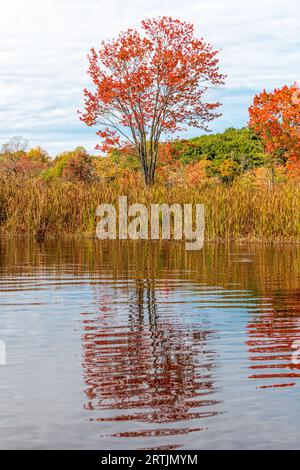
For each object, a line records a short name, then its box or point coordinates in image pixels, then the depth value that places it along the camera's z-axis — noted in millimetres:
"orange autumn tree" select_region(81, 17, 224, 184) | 37062
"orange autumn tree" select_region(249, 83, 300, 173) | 41156
